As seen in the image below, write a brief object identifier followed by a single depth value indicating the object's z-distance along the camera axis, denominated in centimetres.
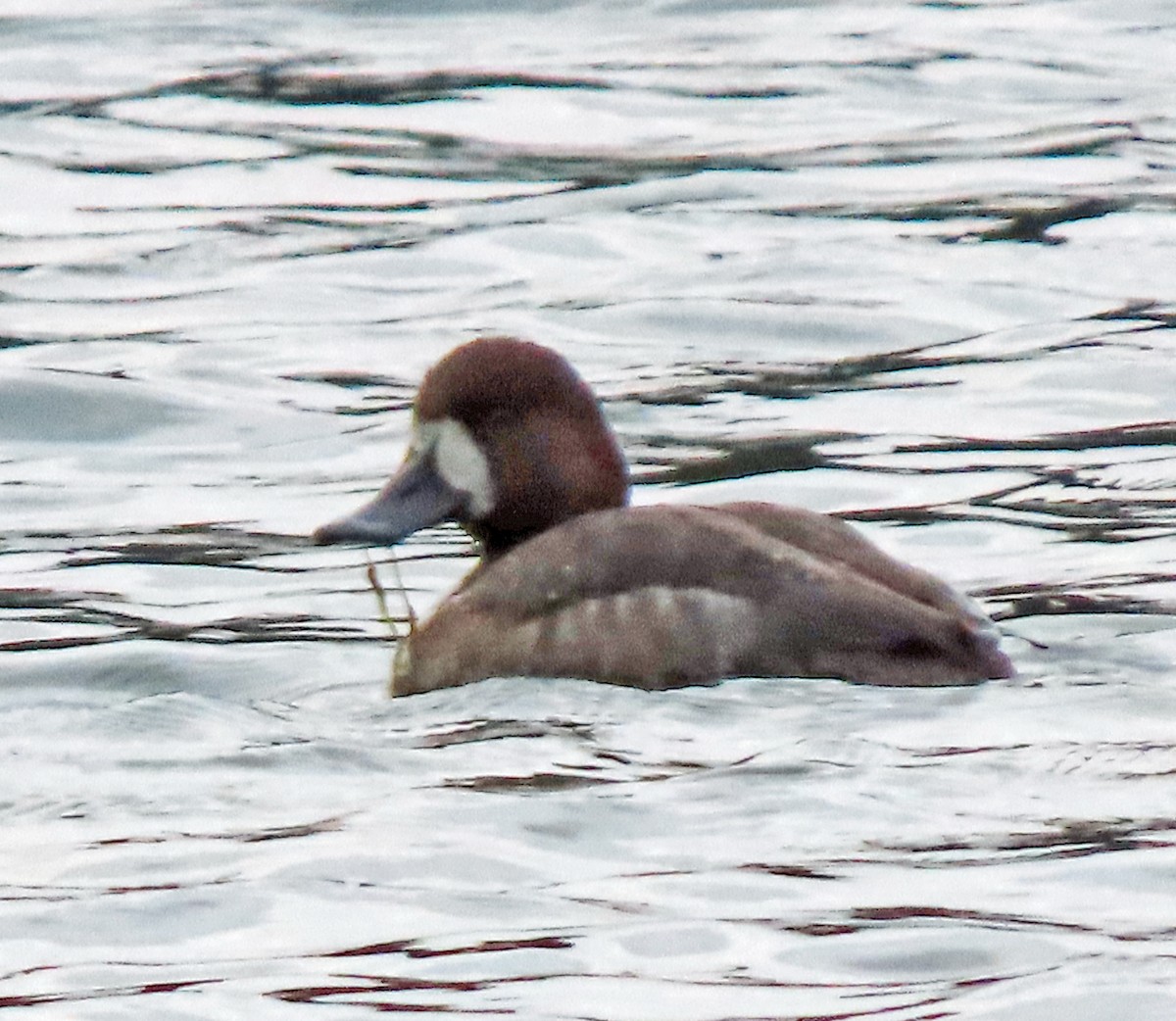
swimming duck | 1390
